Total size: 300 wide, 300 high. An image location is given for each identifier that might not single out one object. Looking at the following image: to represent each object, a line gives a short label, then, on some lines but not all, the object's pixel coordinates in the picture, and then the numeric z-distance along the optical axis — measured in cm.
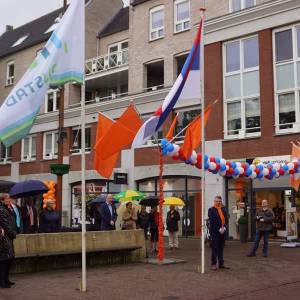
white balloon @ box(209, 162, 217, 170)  1580
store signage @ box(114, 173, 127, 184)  2792
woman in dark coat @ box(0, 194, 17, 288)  991
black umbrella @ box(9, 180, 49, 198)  1541
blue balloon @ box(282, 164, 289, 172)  1816
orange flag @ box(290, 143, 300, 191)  1880
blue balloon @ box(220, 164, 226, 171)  1621
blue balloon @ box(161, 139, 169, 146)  1341
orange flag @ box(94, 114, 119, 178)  1223
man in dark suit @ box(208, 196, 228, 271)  1294
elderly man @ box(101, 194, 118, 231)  1605
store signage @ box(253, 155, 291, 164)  2193
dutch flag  1274
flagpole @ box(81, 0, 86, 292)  982
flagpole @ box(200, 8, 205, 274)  1244
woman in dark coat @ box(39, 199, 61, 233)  1395
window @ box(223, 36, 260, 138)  2397
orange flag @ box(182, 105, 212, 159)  1359
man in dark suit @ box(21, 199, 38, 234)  1521
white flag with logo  916
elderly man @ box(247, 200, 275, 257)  1611
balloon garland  1355
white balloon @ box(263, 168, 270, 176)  1794
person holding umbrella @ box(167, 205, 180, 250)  1869
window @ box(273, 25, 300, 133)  2258
